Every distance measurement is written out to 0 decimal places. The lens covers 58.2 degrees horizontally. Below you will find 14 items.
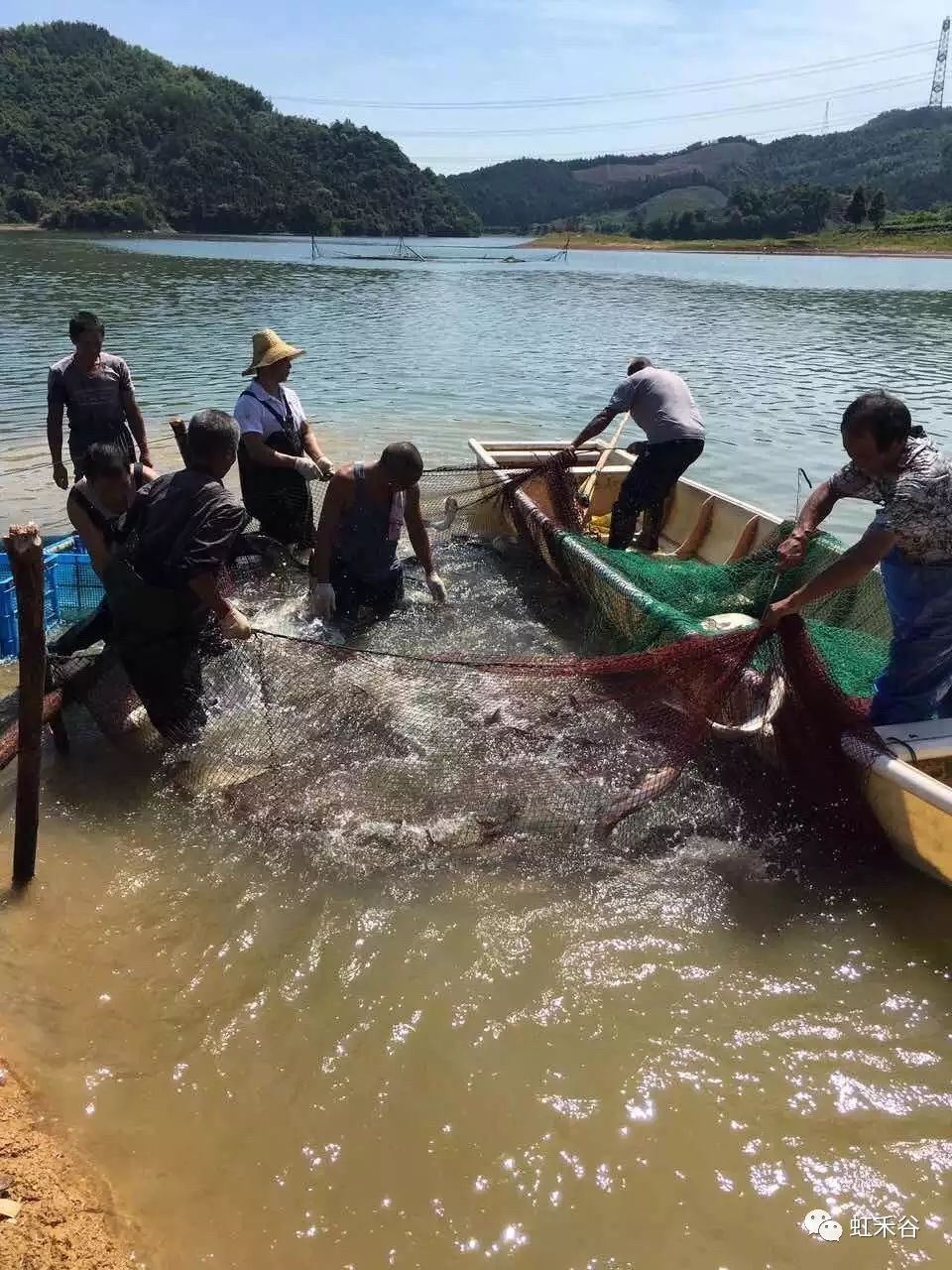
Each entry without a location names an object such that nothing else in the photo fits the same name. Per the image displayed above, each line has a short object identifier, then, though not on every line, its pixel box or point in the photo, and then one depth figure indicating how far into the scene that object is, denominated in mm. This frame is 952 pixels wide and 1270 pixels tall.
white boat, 3359
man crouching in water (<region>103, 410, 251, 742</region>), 3699
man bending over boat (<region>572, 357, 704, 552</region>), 6541
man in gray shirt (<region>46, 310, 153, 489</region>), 5727
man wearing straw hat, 5648
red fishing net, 3734
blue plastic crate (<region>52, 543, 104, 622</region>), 5387
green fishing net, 4652
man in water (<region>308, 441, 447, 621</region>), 5102
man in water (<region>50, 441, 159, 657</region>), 3961
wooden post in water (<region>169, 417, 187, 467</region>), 5764
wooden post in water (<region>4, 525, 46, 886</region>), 2990
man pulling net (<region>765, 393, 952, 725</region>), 3266
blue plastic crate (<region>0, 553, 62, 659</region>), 4977
